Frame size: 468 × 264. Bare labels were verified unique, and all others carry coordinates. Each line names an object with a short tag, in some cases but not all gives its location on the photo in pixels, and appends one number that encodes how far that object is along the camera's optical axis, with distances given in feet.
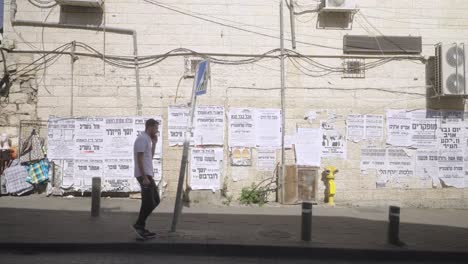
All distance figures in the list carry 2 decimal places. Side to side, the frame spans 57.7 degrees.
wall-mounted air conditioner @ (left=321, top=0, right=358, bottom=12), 35.63
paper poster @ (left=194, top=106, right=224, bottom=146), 36.06
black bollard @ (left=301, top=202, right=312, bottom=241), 23.39
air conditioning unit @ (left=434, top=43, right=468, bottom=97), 35.14
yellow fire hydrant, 35.73
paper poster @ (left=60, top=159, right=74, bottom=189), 35.68
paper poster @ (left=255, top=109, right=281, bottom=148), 36.29
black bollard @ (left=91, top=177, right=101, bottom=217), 27.80
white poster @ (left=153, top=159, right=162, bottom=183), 35.63
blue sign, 24.49
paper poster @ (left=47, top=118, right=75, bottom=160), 35.76
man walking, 22.29
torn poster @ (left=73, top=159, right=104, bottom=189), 35.70
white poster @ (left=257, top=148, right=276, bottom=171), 36.45
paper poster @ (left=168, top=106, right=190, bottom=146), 36.01
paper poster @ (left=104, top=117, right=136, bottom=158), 35.60
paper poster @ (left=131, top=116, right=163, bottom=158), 35.55
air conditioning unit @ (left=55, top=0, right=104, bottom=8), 34.68
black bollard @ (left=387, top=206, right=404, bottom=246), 23.30
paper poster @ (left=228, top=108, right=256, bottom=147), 36.19
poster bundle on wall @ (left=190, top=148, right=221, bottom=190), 35.83
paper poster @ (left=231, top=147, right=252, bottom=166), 36.19
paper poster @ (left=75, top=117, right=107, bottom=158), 35.78
